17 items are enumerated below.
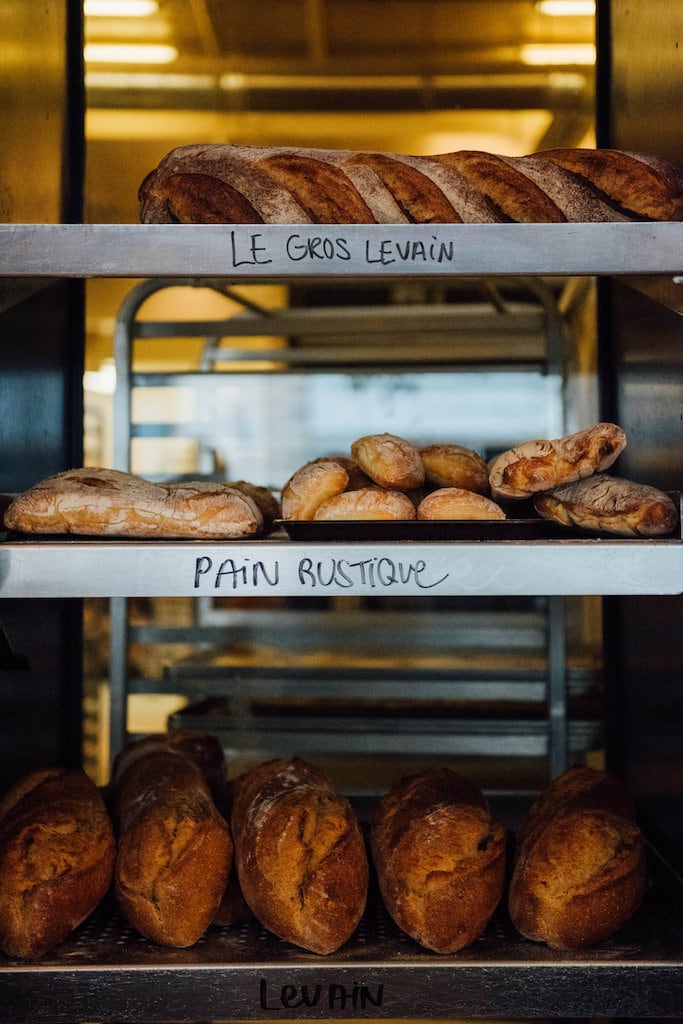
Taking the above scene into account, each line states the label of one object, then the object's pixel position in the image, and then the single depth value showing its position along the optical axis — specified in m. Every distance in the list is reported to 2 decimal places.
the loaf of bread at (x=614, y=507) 1.19
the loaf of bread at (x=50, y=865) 1.20
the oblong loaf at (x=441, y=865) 1.22
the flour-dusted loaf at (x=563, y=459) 1.26
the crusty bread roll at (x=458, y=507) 1.24
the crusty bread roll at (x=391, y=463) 1.35
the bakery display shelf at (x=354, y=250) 1.14
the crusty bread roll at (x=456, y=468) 1.39
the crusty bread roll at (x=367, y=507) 1.27
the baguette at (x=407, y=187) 1.27
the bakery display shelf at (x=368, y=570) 1.12
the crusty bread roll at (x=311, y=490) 1.31
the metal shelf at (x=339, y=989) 1.16
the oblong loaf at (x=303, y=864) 1.21
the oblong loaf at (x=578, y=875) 1.22
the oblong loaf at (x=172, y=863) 1.23
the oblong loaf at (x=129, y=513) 1.24
